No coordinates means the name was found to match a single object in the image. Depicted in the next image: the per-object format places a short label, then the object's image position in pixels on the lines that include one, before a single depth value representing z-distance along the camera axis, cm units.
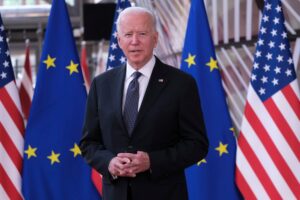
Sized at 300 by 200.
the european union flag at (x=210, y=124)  973
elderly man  614
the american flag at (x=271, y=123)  905
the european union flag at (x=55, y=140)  1057
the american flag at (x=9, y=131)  1056
